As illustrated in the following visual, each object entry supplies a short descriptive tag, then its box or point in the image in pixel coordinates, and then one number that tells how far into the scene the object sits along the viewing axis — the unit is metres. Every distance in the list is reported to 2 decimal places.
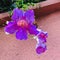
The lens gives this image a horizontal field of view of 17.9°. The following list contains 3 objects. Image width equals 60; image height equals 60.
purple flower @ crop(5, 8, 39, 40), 0.41
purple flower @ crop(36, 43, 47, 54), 0.41
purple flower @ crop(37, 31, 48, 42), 0.41
